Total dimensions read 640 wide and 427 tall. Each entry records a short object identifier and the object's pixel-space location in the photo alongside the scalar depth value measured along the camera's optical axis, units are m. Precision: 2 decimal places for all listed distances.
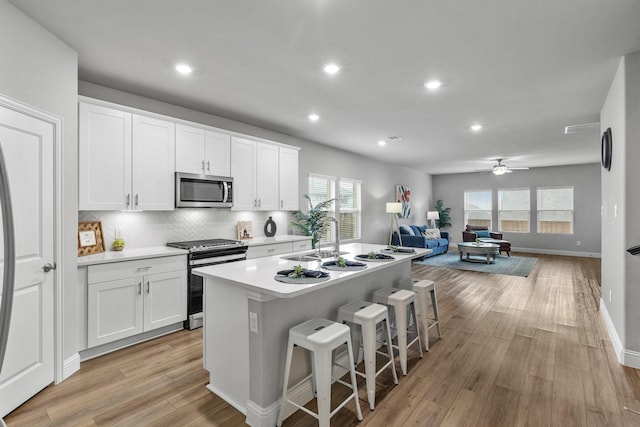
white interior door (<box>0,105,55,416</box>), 2.12
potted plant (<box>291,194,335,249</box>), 5.12
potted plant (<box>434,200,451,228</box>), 11.22
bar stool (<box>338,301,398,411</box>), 2.22
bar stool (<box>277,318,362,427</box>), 1.86
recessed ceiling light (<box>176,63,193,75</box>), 2.95
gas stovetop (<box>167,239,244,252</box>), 3.59
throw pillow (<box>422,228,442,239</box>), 9.33
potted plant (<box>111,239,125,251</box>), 3.41
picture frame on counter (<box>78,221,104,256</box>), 3.12
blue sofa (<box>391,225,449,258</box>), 8.18
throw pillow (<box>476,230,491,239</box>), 9.52
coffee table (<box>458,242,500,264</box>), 7.59
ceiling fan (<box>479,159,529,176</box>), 7.95
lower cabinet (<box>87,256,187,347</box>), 2.87
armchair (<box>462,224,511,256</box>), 8.66
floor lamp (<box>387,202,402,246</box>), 7.63
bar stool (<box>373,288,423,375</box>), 2.63
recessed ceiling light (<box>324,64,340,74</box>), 2.96
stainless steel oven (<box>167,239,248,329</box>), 3.55
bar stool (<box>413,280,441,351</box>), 3.09
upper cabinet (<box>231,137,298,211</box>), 4.38
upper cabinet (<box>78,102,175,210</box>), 3.01
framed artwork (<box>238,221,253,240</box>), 4.70
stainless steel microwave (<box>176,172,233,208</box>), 3.75
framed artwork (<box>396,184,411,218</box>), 9.08
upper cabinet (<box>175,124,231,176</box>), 3.76
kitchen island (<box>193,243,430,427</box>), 1.99
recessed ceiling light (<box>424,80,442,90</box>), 3.33
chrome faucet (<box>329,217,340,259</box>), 2.80
